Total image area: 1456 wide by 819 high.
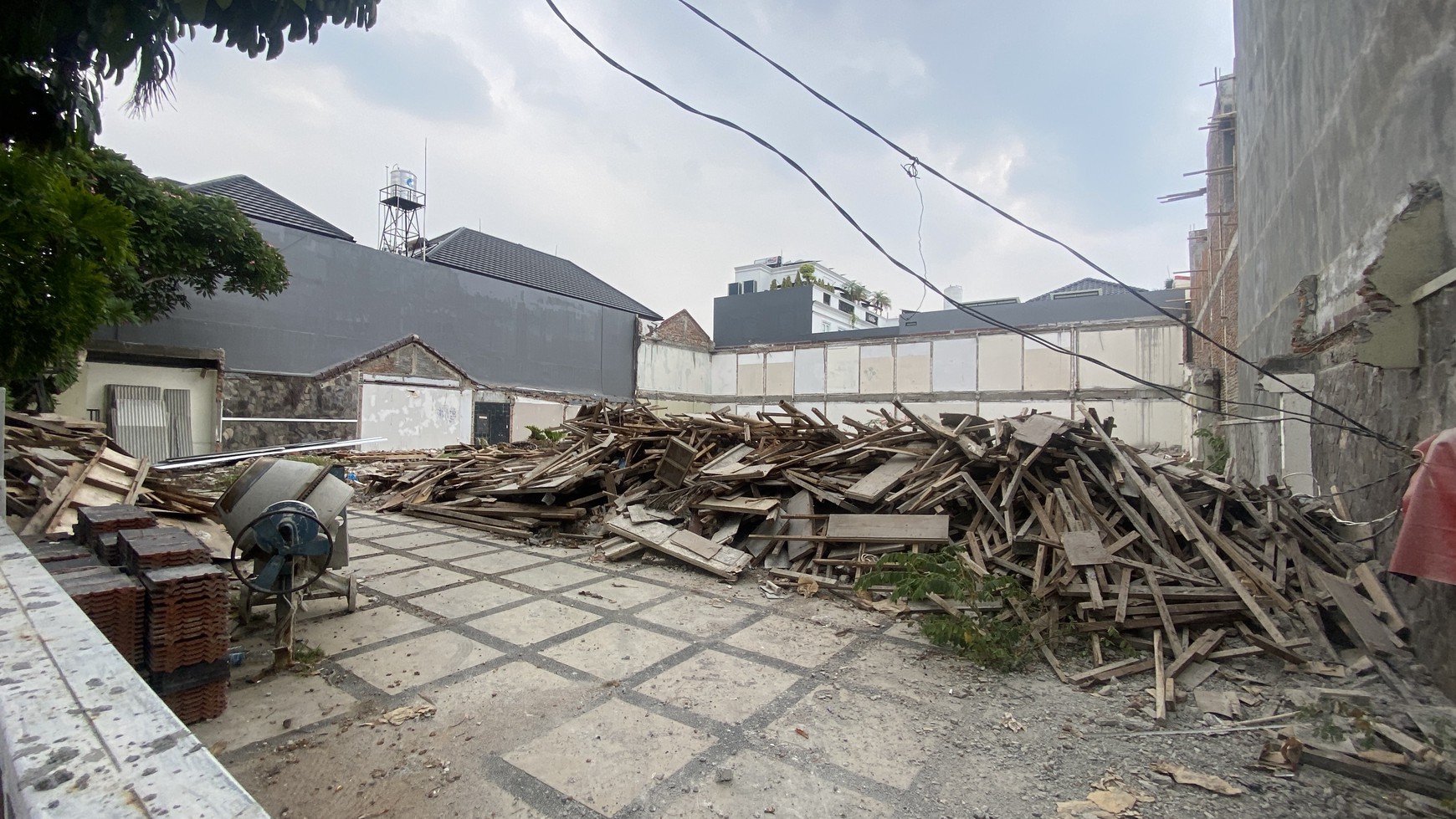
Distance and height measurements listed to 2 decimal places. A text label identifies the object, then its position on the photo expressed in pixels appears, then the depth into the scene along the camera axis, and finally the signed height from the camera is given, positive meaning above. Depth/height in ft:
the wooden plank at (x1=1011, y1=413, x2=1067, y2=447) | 20.45 -0.29
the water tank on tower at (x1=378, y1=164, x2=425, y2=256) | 91.04 +31.39
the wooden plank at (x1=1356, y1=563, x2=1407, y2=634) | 12.85 -3.77
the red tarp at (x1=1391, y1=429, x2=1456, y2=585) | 9.44 -1.49
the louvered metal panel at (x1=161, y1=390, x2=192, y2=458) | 47.65 -0.32
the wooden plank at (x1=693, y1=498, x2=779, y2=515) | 23.56 -3.29
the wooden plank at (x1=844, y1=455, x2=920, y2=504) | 22.65 -2.27
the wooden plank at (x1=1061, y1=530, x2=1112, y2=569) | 16.06 -3.38
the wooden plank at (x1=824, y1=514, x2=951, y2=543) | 20.34 -3.64
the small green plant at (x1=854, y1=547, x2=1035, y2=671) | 14.30 -4.82
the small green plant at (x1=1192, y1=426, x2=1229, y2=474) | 37.40 -1.82
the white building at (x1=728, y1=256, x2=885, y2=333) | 128.36 +28.72
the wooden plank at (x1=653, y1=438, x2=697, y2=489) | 27.71 -1.96
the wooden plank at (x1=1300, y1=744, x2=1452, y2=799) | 9.14 -5.34
